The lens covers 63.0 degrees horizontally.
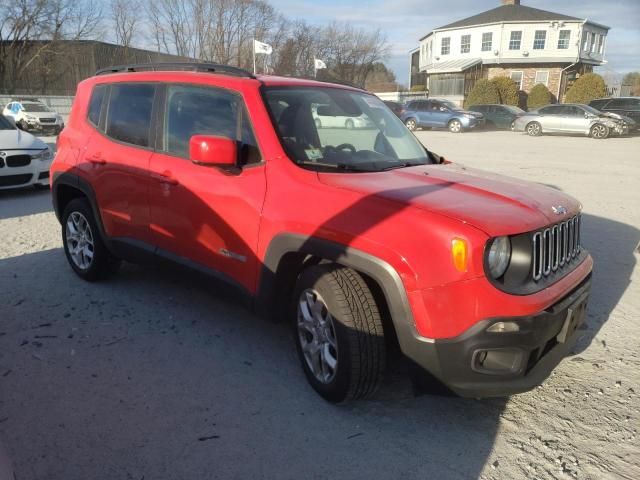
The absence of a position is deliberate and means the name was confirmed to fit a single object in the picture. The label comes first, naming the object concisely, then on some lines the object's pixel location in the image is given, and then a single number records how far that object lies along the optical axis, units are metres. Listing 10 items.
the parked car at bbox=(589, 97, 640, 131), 24.25
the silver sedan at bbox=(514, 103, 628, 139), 22.95
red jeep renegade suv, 2.47
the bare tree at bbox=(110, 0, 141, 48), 41.47
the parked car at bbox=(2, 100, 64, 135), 22.03
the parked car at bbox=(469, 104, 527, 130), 28.48
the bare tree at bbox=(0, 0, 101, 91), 39.81
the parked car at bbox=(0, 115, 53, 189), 8.65
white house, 43.47
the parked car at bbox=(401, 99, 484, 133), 27.27
